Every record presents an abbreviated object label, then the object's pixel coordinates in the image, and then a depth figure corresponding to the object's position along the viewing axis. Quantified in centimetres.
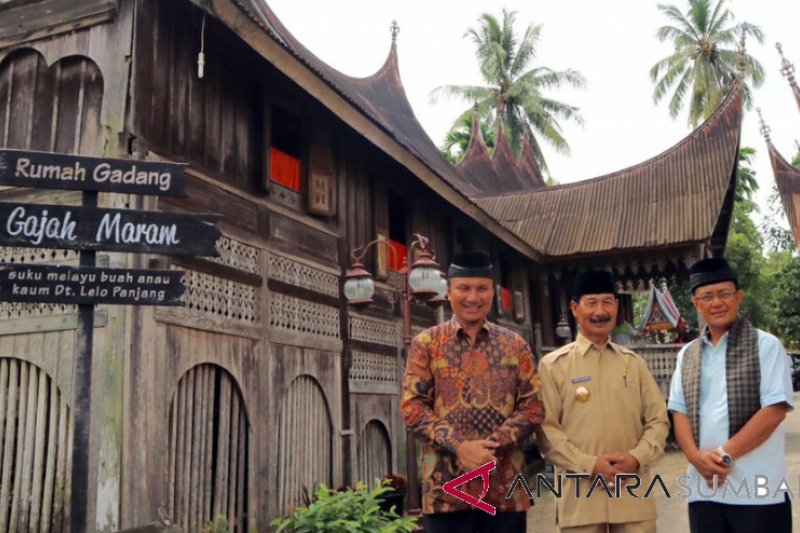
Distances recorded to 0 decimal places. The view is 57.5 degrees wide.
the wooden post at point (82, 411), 366
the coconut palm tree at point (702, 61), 3027
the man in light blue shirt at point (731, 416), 304
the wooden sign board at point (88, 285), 376
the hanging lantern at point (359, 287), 714
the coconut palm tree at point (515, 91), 3247
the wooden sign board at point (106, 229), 382
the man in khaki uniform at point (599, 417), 308
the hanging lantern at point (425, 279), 672
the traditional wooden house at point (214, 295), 545
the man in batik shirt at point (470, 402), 304
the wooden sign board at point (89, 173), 387
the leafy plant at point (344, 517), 541
